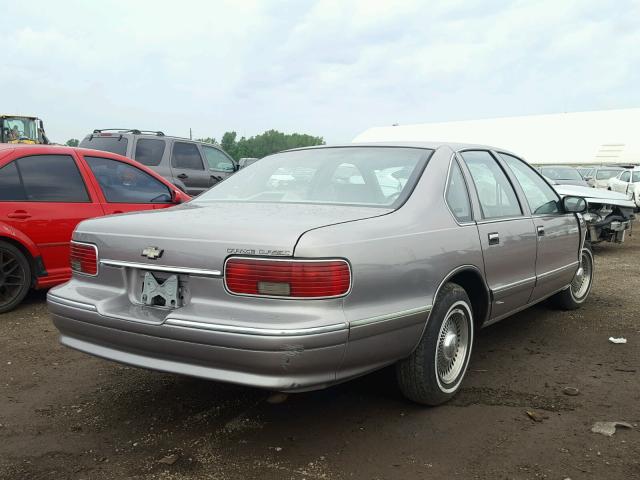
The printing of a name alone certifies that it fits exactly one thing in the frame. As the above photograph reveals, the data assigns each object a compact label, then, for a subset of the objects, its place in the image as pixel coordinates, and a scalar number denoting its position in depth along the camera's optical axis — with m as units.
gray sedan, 2.58
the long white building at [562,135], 40.75
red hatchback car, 5.36
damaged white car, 8.55
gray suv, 11.38
